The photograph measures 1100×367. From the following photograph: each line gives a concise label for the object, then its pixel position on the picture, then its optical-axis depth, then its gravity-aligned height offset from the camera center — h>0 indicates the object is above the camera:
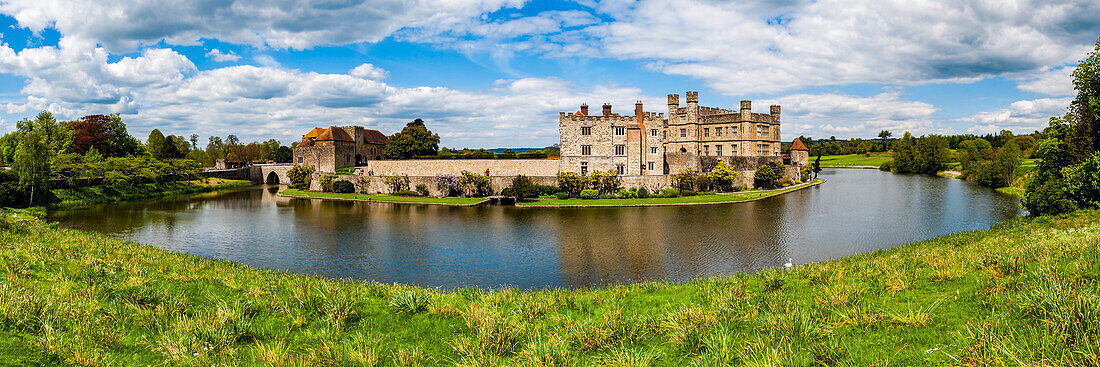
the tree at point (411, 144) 71.19 +3.94
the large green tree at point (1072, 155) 22.62 +0.05
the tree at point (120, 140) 73.50 +5.81
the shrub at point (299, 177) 59.56 -0.23
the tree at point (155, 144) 82.98 +5.75
